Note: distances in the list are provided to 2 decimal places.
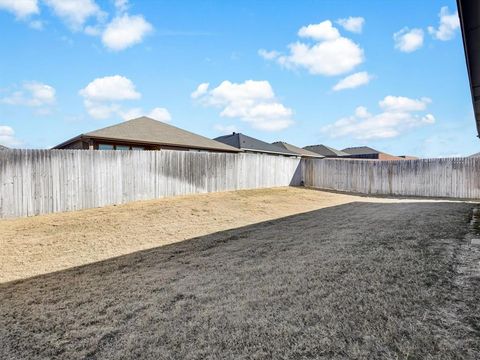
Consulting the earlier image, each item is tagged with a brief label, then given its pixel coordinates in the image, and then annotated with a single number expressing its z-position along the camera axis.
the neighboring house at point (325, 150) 31.77
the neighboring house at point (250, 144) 20.05
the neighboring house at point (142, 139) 12.41
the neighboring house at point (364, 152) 27.30
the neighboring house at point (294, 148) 26.95
